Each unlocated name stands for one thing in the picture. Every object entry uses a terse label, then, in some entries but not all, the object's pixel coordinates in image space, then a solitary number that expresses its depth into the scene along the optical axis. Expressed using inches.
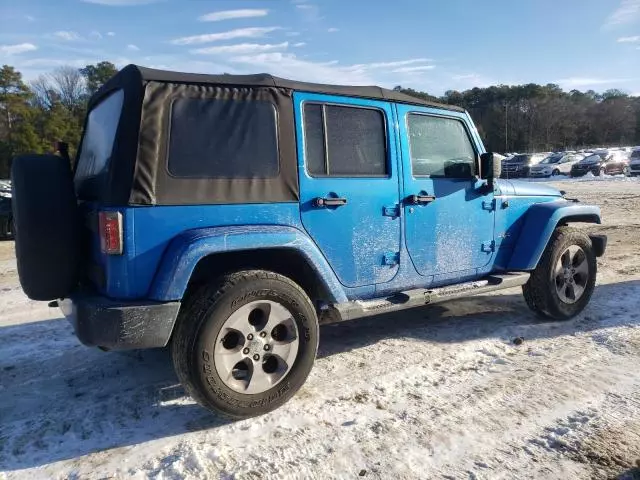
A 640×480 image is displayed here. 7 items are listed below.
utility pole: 2466.8
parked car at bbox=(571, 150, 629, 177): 1189.1
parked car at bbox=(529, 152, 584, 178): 1259.8
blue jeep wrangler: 116.2
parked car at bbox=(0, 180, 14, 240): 481.1
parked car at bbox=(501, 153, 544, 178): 1282.0
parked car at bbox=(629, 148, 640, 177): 1133.1
